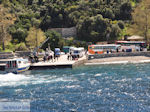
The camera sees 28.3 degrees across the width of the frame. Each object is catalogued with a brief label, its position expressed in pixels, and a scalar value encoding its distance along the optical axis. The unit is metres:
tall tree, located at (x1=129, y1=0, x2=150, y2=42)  96.44
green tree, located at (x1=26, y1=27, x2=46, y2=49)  93.44
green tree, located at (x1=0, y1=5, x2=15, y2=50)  84.94
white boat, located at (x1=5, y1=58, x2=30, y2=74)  63.14
